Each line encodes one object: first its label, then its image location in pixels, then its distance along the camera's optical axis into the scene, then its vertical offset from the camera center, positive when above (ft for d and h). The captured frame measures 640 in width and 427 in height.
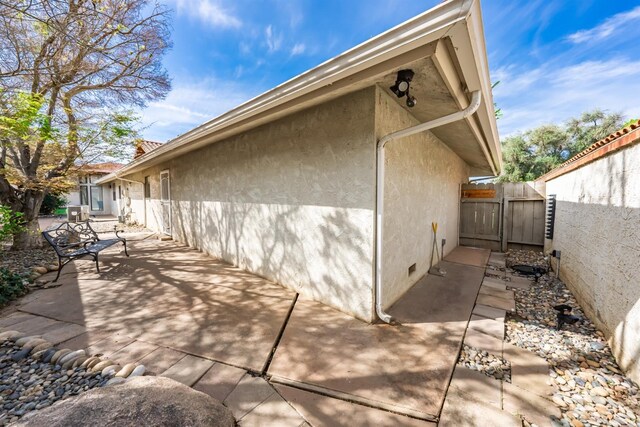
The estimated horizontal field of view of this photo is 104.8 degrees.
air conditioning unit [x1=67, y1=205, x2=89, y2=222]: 38.77 -2.60
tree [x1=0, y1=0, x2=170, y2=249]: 15.08 +8.43
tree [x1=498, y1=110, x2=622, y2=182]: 65.77 +15.81
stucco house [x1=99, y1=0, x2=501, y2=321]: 6.84 +1.93
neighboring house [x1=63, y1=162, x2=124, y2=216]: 58.23 +0.04
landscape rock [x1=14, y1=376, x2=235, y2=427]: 4.79 -4.40
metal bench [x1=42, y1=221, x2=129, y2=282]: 14.84 -3.28
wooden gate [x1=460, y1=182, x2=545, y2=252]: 23.67 -1.59
